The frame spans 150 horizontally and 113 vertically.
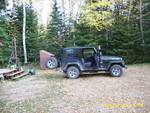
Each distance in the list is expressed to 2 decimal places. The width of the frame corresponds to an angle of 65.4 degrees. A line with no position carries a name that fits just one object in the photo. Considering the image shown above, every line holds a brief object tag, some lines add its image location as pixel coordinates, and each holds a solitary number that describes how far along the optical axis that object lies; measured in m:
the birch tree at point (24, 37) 8.59
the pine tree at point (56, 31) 8.91
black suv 5.74
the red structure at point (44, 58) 7.55
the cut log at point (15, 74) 5.68
